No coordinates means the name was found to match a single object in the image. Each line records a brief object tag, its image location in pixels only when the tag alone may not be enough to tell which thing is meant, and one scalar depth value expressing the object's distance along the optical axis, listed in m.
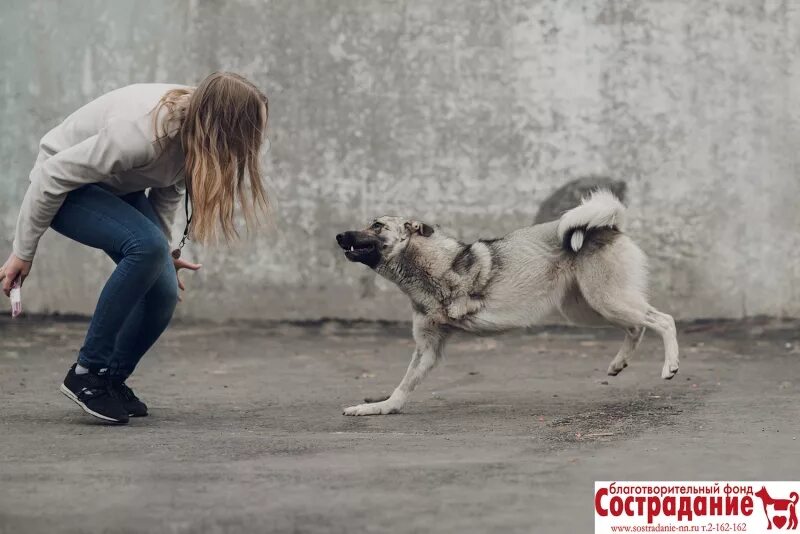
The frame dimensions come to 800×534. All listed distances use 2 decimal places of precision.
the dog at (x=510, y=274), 4.99
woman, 4.03
